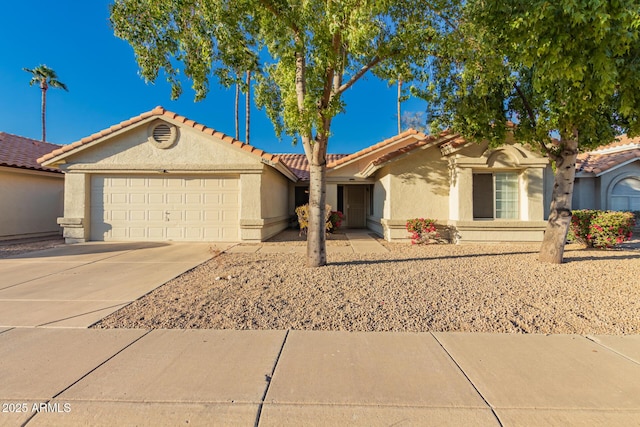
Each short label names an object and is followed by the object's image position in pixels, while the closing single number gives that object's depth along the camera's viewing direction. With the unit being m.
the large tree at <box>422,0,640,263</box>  4.39
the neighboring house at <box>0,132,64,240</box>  12.55
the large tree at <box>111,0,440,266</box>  6.05
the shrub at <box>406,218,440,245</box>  10.94
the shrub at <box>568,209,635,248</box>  9.47
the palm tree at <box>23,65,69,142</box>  31.22
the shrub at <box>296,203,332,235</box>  12.82
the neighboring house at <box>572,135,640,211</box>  15.81
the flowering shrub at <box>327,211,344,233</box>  14.16
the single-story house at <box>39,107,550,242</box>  11.05
